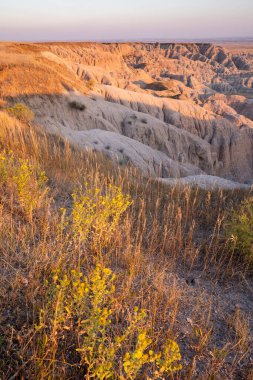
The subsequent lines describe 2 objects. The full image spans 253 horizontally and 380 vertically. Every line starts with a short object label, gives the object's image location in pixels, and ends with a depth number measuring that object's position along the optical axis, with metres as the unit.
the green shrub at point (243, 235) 4.13
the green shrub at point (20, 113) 9.93
